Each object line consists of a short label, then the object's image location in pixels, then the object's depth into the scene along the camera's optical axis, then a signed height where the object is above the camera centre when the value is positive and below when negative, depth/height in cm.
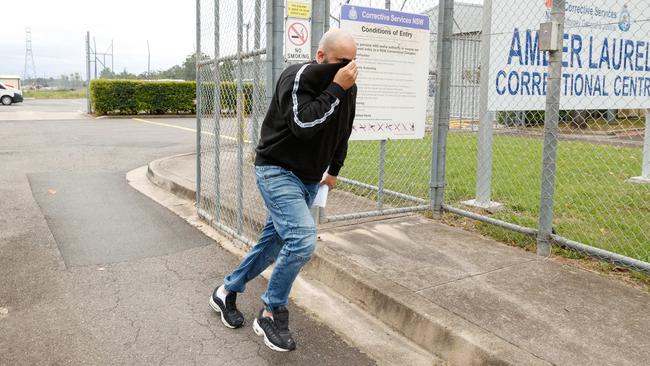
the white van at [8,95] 3839 +118
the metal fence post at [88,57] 2512 +246
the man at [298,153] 310 -20
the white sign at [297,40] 473 +64
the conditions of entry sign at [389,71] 524 +46
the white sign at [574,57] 533 +63
